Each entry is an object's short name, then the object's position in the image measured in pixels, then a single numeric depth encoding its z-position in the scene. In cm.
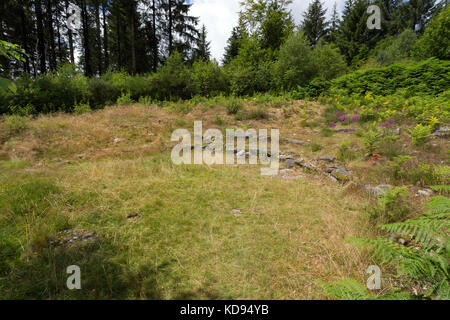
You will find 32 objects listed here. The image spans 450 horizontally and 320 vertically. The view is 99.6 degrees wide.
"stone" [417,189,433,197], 315
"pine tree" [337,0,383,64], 2441
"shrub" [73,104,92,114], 951
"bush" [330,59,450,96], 834
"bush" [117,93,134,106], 1090
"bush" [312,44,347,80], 1465
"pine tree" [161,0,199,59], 1928
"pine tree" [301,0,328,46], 3070
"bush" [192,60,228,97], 1374
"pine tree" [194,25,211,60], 2294
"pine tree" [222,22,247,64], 2271
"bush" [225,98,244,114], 930
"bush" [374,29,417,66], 1757
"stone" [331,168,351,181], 403
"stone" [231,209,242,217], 294
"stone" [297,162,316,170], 454
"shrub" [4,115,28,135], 656
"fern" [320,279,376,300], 146
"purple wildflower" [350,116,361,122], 760
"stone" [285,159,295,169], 485
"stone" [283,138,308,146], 627
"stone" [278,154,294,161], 519
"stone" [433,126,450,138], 530
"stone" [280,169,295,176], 450
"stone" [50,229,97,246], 227
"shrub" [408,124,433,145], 493
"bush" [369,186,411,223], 251
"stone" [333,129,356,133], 700
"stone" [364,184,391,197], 331
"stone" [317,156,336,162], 490
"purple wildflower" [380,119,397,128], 626
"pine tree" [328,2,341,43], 2784
